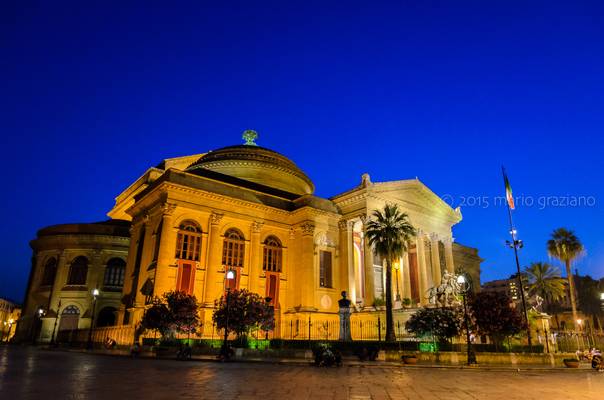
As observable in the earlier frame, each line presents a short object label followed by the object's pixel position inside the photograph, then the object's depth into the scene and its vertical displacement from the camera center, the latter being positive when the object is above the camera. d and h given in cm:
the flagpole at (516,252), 2710 +551
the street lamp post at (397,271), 3990 +606
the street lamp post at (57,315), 3763 +119
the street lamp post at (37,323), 3885 +51
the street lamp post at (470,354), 2072 -83
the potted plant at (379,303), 3417 +252
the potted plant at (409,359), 2062 -112
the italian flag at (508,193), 3128 +1070
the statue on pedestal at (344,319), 2786 +95
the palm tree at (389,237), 3072 +699
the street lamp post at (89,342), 3050 -87
